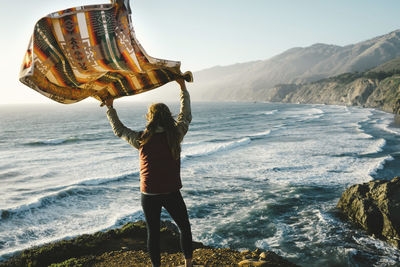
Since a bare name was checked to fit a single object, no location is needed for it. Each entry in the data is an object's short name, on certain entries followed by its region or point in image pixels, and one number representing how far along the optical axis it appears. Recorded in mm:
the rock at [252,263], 4534
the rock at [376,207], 8305
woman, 2875
